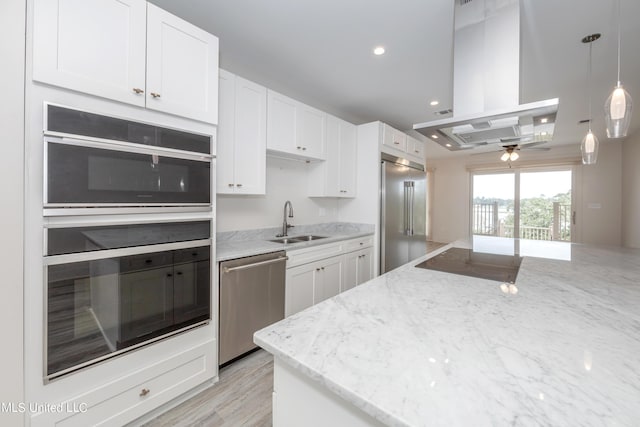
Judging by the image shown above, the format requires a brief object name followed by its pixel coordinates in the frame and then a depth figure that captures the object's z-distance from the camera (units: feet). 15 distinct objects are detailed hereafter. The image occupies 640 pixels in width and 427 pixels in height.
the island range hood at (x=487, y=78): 5.03
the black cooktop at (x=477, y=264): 4.74
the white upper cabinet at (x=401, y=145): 11.64
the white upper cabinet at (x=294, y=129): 8.23
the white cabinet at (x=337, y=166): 10.43
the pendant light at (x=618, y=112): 4.99
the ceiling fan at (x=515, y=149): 7.48
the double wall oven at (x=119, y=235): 3.91
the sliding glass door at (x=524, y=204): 19.69
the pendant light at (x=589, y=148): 7.32
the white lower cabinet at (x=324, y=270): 7.95
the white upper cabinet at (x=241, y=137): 6.97
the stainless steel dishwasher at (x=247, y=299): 6.23
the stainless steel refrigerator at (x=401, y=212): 11.27
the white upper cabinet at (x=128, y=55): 3.88
